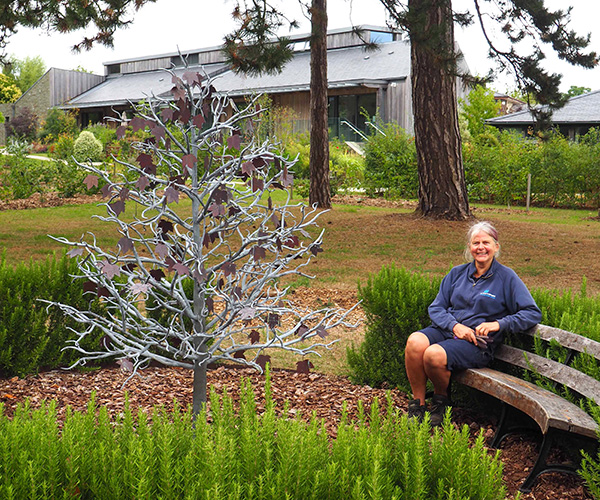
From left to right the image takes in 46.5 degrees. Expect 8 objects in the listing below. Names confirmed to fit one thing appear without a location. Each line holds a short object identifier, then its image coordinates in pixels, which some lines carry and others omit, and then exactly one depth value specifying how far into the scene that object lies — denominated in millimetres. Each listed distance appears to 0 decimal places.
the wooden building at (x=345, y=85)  32156
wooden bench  3184
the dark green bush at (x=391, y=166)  19594
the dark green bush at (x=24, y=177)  17188
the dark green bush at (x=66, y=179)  17750
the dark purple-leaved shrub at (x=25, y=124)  44188
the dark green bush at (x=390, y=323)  4727
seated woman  4086
